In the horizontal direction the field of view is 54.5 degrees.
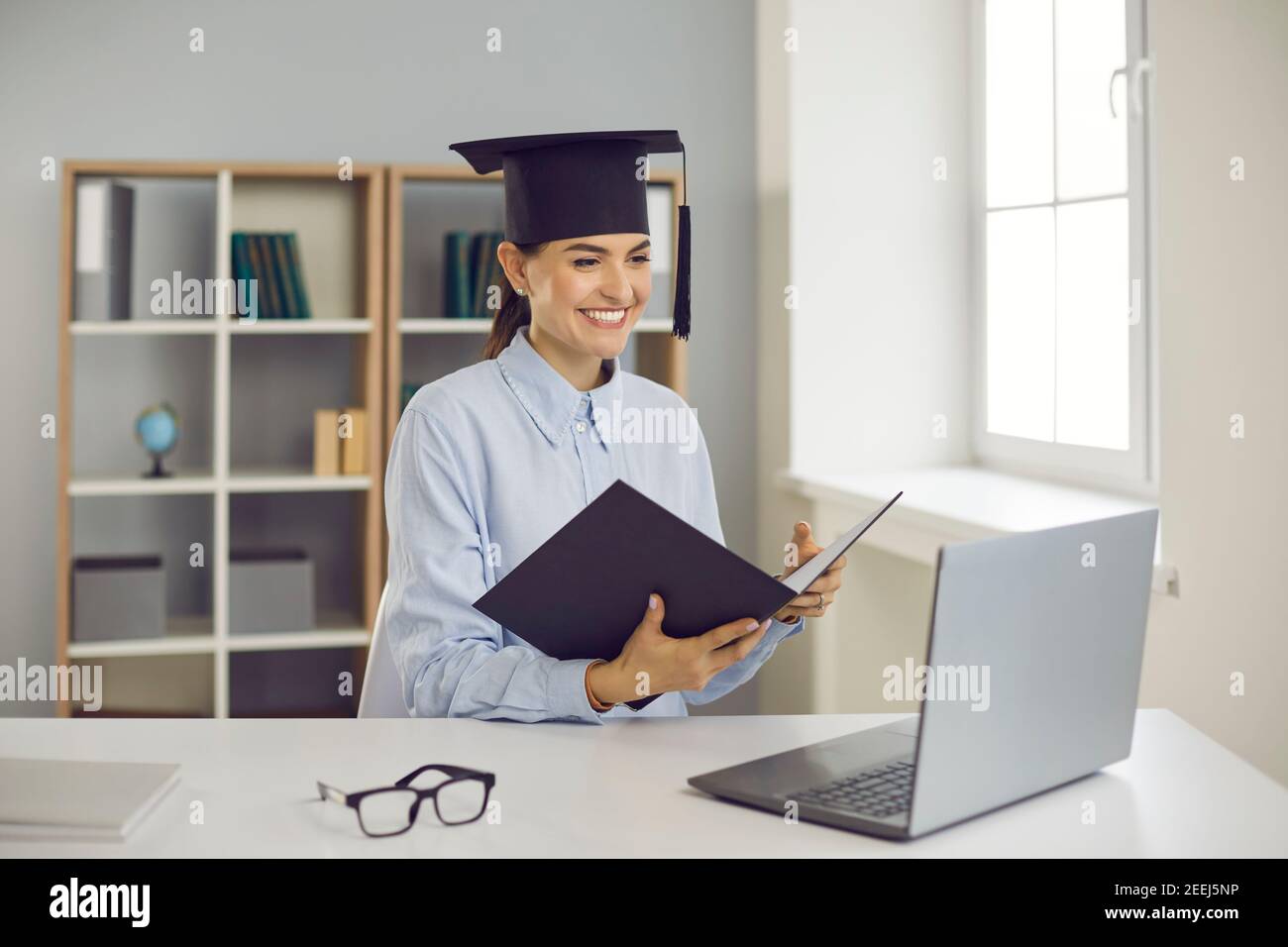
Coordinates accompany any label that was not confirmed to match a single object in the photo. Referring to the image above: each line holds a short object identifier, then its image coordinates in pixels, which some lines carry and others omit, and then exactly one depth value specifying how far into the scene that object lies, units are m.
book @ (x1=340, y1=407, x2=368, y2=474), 3.26
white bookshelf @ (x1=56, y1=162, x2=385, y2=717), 3.12
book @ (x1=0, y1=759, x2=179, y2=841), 1.02
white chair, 1.58
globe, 3.23
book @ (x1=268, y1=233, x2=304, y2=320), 3.21
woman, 1.45
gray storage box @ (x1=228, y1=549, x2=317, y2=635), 3.20
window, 2.64
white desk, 1.02
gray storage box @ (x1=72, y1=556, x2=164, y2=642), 3.12
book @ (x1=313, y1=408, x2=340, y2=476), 3.24
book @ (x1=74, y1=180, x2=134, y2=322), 3.08
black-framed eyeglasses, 1.06
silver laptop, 1.00
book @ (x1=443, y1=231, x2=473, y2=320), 3.31
